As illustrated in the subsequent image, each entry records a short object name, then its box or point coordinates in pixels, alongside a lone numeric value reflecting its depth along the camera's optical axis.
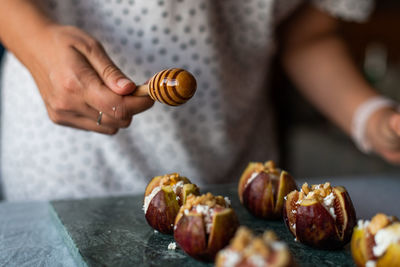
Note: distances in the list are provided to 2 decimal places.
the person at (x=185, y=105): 0.99
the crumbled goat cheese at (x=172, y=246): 0.57
